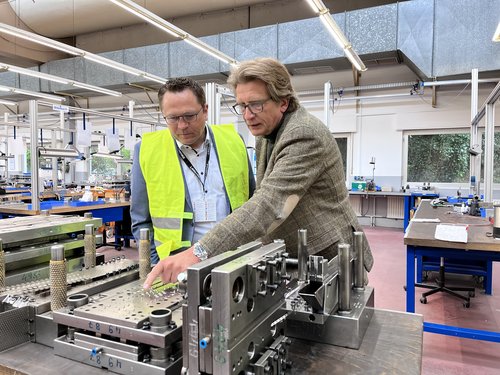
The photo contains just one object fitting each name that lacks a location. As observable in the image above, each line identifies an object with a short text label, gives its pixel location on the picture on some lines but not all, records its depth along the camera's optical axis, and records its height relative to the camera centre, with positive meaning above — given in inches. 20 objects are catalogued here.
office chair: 119.2 -37.8
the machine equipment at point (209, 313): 22.5 -10.7
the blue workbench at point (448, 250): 77.4 -16.0
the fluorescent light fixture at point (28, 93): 225.9 +53.6
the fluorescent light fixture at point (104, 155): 194.1 +10.9
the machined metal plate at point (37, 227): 46.2 -7.0
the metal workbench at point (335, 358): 28.2 -15.0
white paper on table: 79.0 -12.3
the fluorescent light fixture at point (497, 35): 93.9 +36.3
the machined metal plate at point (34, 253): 45.8 -10.0
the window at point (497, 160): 248.7 +11.7
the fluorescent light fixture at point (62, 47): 133.6 +54.2
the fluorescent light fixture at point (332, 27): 125.2 +58.0
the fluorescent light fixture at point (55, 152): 127.5 +8.2
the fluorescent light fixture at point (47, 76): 179.7 +54.1
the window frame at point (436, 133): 249.0 +20.2
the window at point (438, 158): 255.1 +13.7
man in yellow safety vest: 53.2 +0.0
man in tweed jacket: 33.3 +0.0
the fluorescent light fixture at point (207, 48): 161.6 +59.9
